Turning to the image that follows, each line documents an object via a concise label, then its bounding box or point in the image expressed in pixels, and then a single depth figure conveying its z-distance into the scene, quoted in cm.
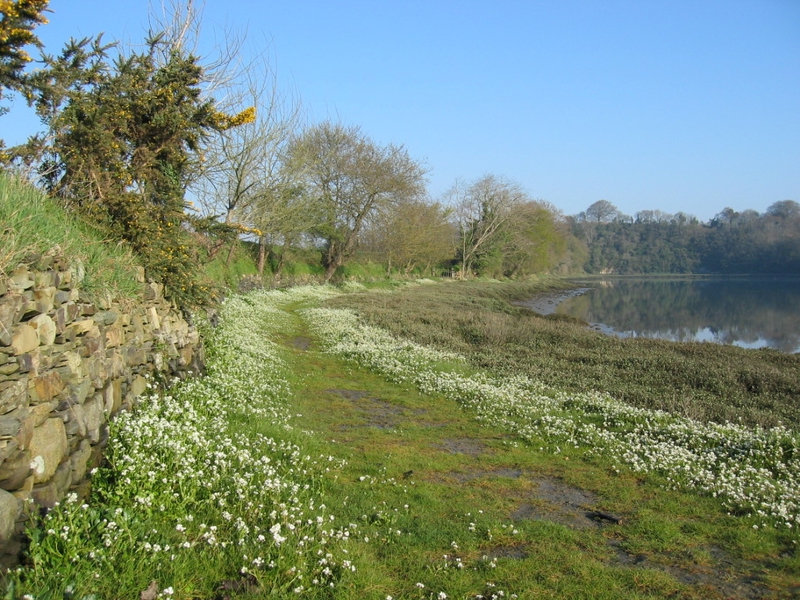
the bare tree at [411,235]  4908
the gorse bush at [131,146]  867
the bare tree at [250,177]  2441
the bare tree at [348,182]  4341
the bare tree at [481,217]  7231
